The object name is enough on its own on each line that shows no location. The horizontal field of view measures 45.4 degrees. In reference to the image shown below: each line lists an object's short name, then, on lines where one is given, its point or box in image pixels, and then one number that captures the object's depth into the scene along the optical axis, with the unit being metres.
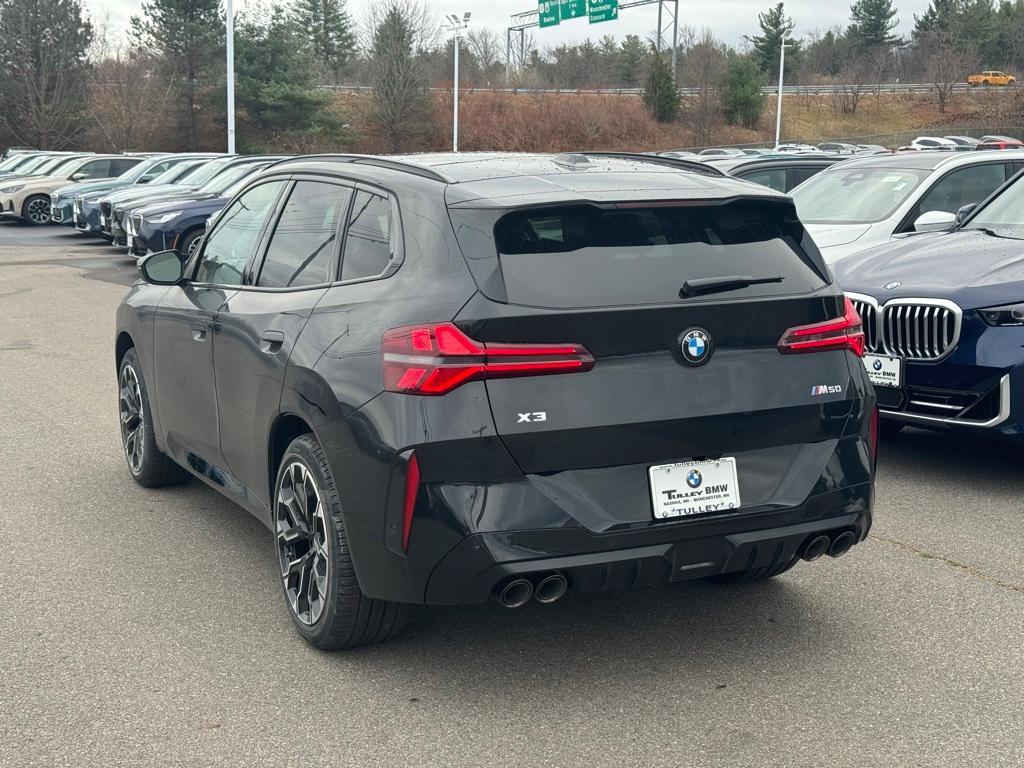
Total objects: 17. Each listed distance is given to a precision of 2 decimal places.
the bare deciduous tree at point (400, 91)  60.59
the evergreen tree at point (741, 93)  71.25
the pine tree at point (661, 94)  69.88
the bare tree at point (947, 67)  79.44
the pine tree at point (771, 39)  93.44
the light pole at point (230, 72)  37.03
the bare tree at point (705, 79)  70.44
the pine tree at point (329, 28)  82.19
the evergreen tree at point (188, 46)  56.97
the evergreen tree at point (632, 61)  94.19
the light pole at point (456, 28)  51.72
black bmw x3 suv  3.61
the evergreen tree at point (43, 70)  52.12
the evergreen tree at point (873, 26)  102.12
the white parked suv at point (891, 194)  9.72
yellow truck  83.32
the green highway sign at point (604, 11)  56.31
